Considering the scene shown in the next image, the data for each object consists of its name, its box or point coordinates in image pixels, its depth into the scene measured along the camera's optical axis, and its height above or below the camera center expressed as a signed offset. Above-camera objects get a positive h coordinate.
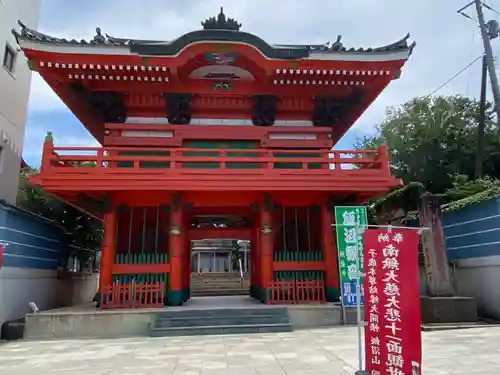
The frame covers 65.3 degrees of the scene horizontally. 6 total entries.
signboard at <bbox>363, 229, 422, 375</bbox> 3.93 -0.29
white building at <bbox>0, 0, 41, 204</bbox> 12.82 +6.28
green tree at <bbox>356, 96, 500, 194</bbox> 20.05 +7.05
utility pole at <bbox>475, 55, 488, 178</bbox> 17.19 +6.51
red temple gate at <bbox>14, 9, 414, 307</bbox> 10.36 +3.94
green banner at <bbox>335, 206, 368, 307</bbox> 9.73 +0.66
